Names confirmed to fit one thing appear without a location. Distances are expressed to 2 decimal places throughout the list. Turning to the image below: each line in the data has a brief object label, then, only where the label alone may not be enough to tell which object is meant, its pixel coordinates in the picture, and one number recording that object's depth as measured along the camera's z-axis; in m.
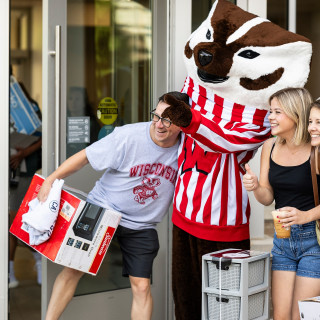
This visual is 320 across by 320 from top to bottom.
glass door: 4.23
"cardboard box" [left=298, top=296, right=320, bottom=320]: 3.22
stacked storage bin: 3.55
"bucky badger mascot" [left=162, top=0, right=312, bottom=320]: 3.71
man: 3.98
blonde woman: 3.47
